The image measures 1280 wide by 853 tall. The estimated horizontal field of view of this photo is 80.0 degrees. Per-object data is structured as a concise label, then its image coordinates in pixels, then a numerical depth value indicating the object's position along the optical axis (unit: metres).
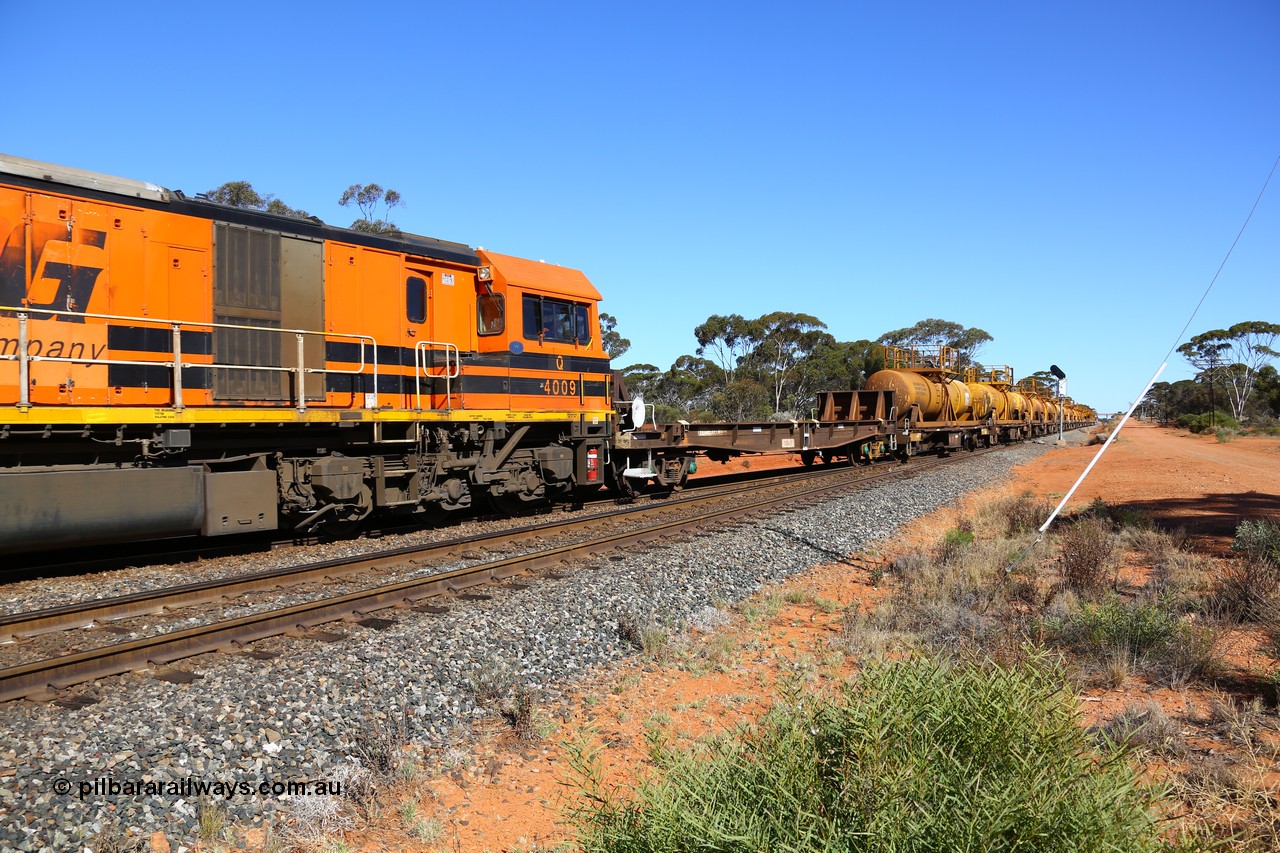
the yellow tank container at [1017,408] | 42.80
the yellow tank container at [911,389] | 25.41
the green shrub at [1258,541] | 8.88
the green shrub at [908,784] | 2.44
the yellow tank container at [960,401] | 30.88
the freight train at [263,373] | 8.12
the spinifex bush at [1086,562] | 8.28
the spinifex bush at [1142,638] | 5.90
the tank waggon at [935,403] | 25.72
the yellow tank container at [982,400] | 34.25
